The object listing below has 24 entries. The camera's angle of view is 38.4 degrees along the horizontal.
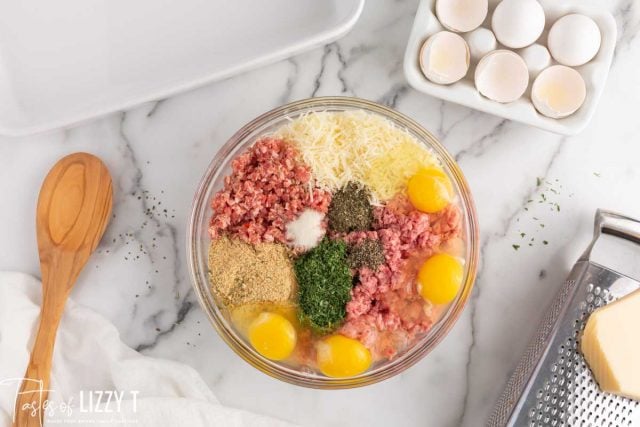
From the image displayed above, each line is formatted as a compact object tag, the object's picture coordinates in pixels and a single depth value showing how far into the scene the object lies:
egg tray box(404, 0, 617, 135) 0.78
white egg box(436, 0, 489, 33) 0.79
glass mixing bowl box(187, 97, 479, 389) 0.77
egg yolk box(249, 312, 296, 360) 0.73
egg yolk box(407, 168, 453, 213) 0.73
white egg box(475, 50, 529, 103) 0.78
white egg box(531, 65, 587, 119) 0.78
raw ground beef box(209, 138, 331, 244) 0.74
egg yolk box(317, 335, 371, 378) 0.73
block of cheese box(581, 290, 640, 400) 0.74
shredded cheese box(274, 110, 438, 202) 0.74
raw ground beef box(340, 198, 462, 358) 0.73
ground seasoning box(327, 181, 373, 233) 0.74
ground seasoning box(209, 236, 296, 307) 0.73
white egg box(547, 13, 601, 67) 0.77
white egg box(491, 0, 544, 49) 0.77
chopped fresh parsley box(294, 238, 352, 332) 0.73
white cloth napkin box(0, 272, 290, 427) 0.81
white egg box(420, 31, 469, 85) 0.78
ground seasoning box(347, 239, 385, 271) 0.73
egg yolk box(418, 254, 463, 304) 0.73
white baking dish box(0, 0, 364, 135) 0.84
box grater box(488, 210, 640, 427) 0.76
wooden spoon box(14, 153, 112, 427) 0.81
